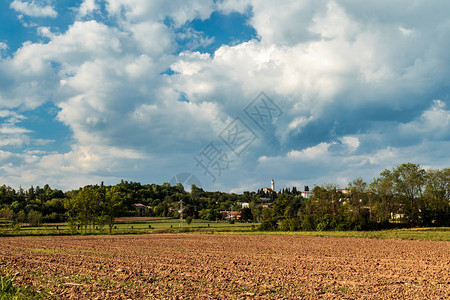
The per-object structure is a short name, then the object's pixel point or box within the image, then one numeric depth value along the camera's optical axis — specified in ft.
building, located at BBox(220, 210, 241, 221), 467.19
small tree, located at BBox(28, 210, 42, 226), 312.50
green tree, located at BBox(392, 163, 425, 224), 280.92
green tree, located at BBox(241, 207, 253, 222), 440.25
